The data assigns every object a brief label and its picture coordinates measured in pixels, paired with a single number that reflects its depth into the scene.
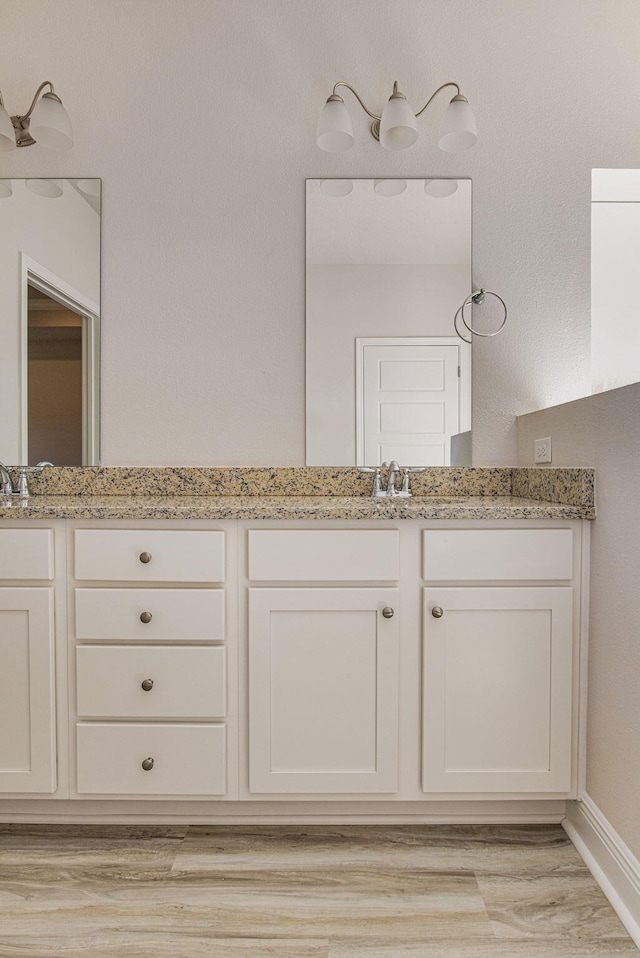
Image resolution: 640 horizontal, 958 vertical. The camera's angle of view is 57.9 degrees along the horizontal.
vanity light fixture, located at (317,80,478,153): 1.81
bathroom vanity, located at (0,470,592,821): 1.48
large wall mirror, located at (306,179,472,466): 1.99
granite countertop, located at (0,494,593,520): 1.46
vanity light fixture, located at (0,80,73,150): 1.82
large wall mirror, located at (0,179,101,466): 1.99
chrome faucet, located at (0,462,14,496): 1.83
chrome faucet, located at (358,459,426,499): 1.86
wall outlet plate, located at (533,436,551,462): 1.77
